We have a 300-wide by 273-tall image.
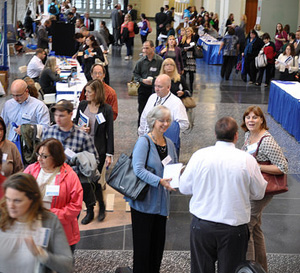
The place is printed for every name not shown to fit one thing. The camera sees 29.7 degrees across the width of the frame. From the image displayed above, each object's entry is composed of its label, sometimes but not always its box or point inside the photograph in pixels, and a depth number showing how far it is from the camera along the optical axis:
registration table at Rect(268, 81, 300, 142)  9.63
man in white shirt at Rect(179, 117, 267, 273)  3.71
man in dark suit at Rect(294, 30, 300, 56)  15.14
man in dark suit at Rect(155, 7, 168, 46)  23.05
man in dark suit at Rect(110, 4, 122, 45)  22.75
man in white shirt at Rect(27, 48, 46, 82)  10.28
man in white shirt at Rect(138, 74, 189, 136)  6.14
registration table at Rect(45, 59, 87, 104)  8.45
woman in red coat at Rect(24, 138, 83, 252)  3.91
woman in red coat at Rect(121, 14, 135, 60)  19.64
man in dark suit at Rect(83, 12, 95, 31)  22.50
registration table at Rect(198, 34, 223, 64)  19.17
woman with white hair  4.32
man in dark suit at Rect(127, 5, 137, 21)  23.91
